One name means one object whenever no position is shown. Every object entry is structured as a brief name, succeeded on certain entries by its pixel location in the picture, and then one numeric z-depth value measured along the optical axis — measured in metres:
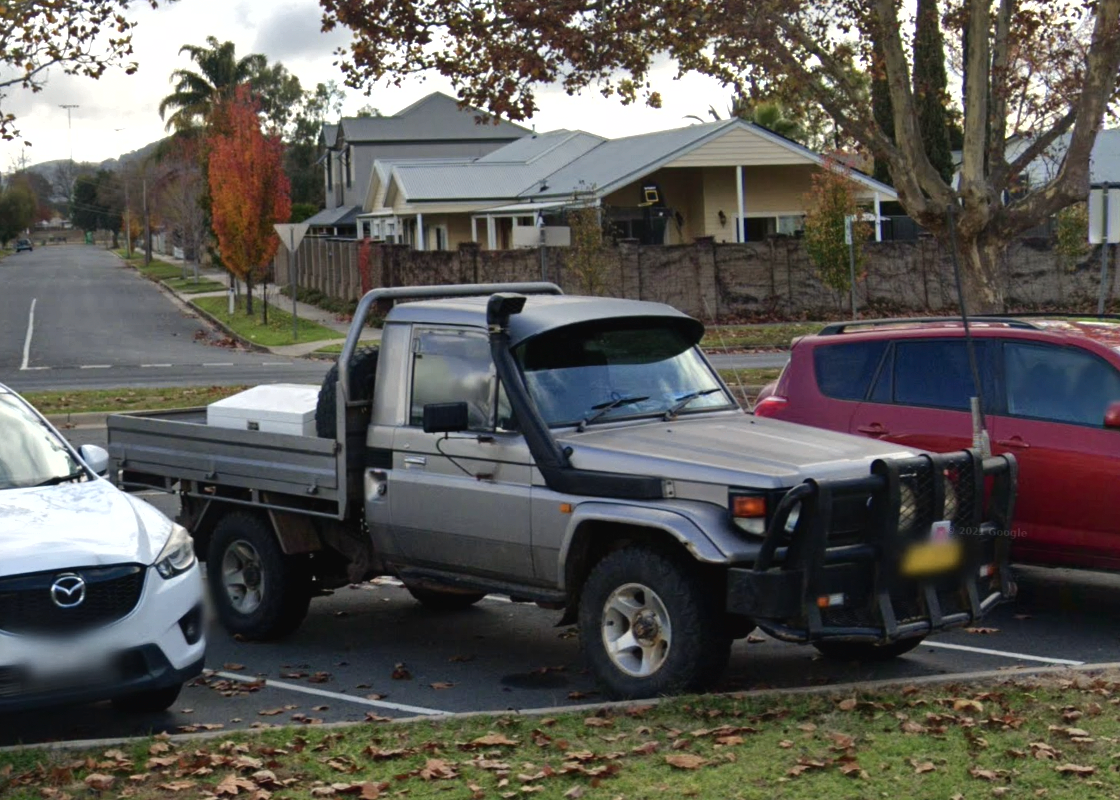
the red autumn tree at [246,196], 42.97
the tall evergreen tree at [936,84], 20.75
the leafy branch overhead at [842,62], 18.33
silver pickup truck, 6.88
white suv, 6.59
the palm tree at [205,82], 81.38
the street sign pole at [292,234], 35.84
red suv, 8.97
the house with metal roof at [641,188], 44.56
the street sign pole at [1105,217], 19.03
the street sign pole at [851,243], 34.05
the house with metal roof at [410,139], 75.31
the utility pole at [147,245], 99.07
